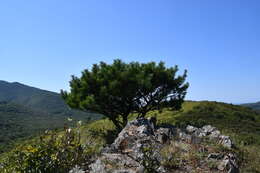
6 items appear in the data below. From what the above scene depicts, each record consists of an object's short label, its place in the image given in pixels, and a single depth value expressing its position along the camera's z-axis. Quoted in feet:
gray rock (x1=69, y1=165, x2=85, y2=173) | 20.02
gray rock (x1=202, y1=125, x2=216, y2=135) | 41.68
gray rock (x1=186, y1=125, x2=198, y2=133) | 42.07
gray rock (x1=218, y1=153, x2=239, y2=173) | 23.62
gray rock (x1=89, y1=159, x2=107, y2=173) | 21.22
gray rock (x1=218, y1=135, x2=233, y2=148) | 32.84
